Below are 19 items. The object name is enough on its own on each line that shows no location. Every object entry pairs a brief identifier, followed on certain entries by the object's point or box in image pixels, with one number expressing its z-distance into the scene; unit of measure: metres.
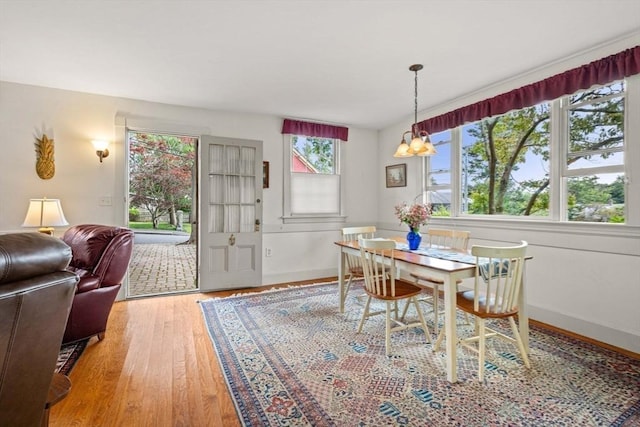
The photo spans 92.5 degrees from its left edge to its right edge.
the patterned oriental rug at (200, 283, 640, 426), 1.67
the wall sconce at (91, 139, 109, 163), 3.55
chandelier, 2.65
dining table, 2.02
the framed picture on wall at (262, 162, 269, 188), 4.45
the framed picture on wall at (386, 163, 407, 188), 4.69
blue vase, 2.92
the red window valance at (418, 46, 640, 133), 2.38
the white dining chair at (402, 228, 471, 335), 2.70
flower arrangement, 2.87
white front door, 4.04
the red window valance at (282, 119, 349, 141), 4.50
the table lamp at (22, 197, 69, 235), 3.05
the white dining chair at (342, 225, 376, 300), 3.26
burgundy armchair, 2.43
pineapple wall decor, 3.34
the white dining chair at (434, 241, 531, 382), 1.98
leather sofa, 0.83
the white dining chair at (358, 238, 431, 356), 2.39
